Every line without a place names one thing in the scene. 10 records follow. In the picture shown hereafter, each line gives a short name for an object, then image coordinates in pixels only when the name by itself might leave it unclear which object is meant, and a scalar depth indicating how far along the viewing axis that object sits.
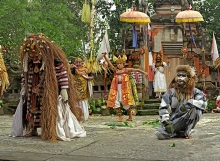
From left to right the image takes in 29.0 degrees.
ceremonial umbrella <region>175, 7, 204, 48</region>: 16.33
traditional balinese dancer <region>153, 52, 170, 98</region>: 16.70
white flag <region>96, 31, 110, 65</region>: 15.78
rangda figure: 7.20
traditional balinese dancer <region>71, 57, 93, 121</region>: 11.50
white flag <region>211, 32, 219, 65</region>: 17.02
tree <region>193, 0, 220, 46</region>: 25.88
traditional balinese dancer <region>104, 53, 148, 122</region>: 11.05
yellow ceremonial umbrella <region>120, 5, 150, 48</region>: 15.53
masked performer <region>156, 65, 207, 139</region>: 7.17
